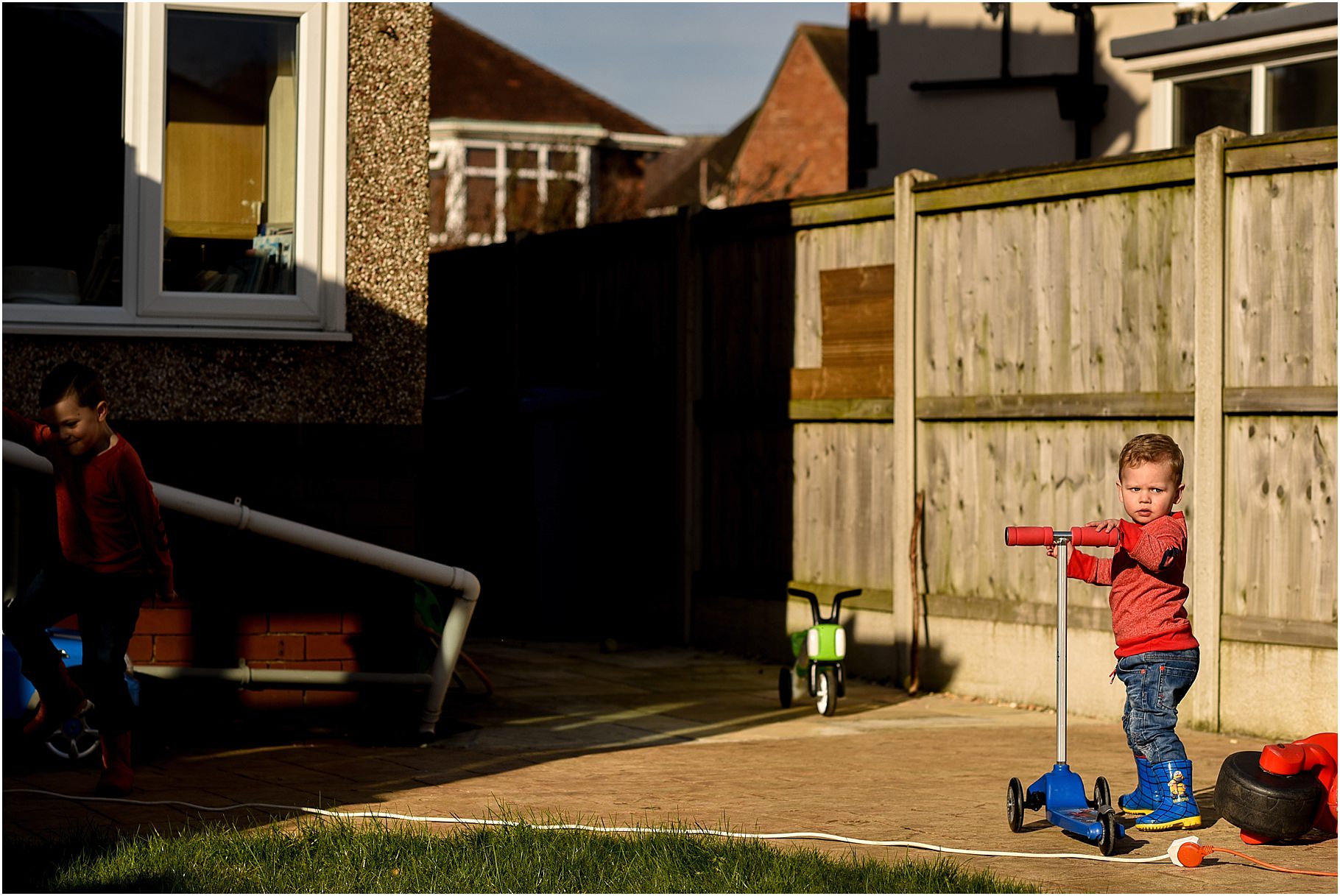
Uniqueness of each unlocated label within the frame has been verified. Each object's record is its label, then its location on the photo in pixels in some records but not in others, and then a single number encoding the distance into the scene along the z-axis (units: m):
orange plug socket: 10.08
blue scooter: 10.44
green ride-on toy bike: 16.98
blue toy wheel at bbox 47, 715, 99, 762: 12.90
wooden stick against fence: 18.53
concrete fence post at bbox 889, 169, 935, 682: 18.70
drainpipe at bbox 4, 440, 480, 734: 13.31
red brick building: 89.00
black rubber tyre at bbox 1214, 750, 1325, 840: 10.69
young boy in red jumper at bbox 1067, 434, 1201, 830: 10.98
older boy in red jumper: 11.86
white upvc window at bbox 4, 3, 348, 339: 14.92
